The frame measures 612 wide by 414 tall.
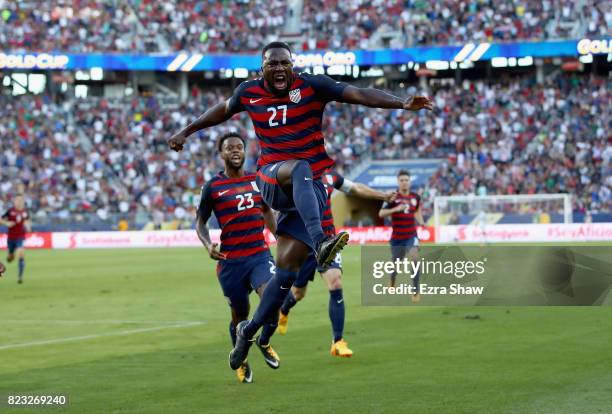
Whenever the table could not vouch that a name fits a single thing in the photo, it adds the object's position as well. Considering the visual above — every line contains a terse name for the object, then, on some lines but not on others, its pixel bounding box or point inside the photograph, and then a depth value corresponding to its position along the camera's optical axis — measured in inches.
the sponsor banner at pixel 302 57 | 2186.3
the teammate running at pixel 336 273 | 498.3
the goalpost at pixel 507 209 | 1736.0
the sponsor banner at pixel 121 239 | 1946.4
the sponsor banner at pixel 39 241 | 1961.1
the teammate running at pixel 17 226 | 1152.2
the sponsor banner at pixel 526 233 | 1705.2
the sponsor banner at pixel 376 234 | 1760.6
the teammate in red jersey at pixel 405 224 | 809.5
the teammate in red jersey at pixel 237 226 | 450.0
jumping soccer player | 345.1
